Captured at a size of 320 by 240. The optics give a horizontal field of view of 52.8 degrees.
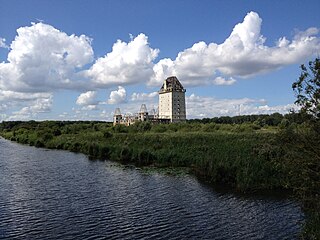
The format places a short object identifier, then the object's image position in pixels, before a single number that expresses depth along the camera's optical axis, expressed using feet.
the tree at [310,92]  37.20
